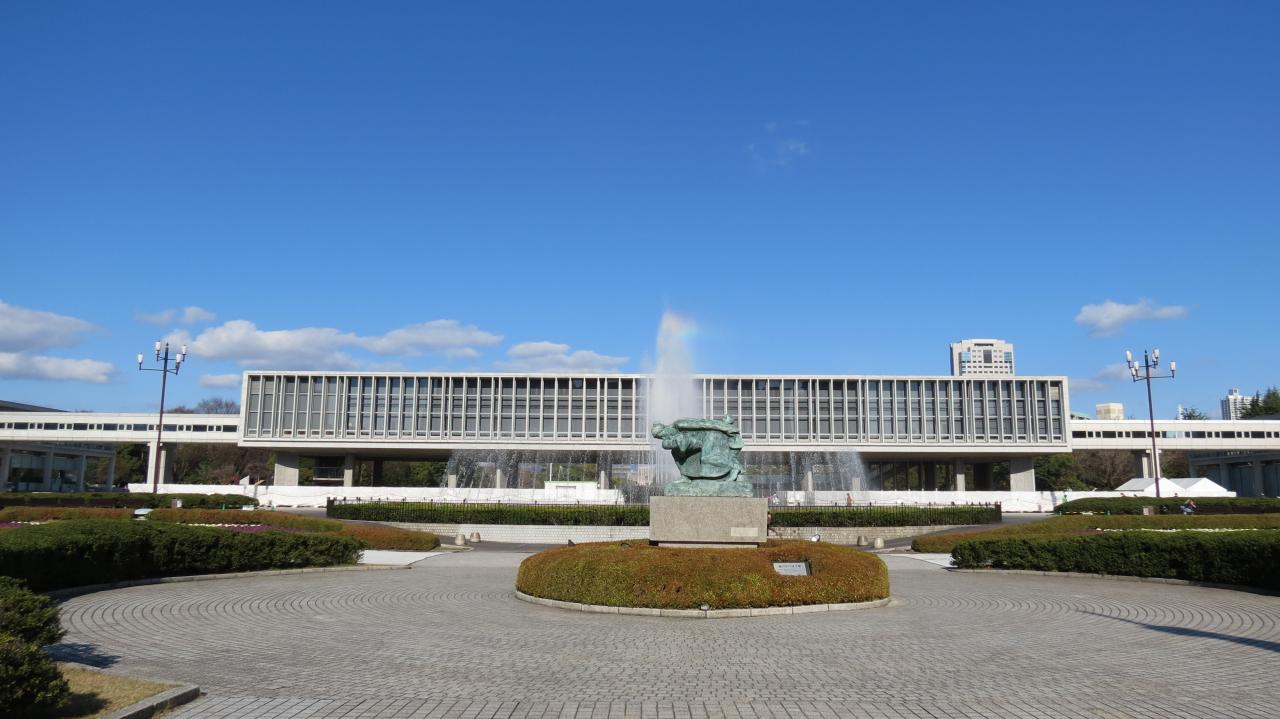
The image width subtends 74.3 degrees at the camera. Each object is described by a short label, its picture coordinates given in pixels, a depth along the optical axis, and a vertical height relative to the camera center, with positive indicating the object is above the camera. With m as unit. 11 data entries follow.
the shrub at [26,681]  6.02 -1.43
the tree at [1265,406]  102.44 +9.75
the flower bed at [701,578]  13.44 -1.54
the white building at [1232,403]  160.70 +15.70
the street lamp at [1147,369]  45.97 +6.34
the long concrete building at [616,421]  69.62 +5.25
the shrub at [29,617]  7.11 -1.15
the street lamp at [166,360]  46.22 +6.69
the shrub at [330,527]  26.88 -1.42
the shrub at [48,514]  26.86 -1.00
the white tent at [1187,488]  47.50 -0.17
